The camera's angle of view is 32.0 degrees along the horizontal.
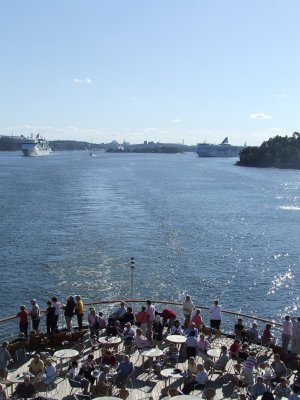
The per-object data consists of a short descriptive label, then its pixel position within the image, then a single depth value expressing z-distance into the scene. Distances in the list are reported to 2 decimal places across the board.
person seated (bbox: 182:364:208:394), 12.49
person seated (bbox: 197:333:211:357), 14.36
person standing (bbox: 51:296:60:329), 16.53
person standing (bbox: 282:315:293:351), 15.81
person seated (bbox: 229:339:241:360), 14.24
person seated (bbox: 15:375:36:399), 11.62
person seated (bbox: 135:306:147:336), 16.08
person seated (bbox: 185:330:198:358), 14.43
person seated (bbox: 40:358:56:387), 12.63
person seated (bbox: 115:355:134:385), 12.80
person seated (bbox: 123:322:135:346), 15.25
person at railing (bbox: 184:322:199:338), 14.87
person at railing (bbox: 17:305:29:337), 16.23
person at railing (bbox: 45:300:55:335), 16.48
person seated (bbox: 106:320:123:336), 15.91
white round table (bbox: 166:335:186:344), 14.72
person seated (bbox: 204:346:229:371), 13.47
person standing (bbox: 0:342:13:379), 13.09
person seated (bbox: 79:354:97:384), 12.69
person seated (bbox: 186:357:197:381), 12.88
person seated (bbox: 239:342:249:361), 14.13
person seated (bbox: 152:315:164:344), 15.80
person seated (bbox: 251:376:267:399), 11.73
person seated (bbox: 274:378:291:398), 11.67
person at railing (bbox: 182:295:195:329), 17.17
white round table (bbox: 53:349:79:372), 13.85
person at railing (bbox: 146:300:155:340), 16.05
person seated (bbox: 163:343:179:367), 14.09
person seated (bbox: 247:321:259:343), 16.06
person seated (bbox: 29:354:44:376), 12.91
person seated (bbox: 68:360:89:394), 12.29
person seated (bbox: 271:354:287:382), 12.88
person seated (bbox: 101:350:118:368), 13.51
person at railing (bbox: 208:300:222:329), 17.19
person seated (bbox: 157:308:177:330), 17.00
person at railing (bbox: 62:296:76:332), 16.92
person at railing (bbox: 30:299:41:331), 16.77
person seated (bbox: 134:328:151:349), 14.73
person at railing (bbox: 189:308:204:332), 16.03
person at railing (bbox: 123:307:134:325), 16.88
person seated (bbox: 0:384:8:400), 11.39
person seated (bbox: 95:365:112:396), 12.22
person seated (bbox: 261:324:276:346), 15.54
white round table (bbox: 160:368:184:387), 12.97
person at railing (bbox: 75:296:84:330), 16.96
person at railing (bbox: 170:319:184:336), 15.48
